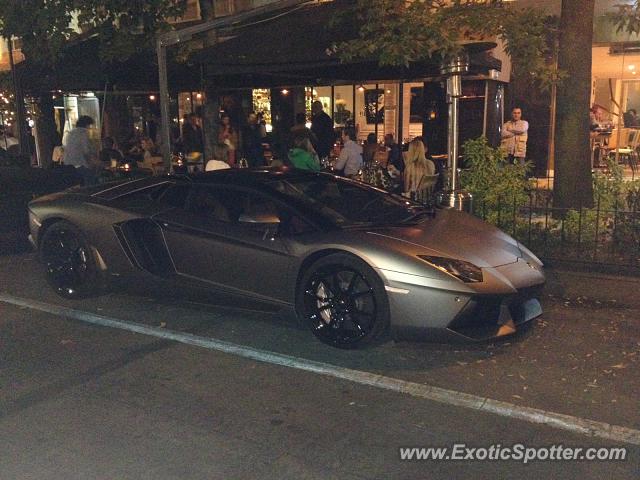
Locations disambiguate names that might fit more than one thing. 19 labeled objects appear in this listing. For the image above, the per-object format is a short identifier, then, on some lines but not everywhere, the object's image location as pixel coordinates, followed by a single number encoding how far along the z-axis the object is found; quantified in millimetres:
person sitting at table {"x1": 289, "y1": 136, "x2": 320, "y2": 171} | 9367
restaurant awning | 8828
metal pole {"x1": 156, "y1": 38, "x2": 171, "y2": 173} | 9023
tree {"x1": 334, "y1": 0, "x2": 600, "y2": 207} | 7836
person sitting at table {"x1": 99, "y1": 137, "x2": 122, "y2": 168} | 12625
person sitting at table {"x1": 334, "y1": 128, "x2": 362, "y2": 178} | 10383
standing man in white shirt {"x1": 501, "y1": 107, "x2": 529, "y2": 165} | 13086
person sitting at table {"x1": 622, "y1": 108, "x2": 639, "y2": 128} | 14547
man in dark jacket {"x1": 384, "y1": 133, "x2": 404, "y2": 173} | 11164
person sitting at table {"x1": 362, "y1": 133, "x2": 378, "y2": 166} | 11977
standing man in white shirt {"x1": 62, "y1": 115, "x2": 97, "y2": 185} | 10656
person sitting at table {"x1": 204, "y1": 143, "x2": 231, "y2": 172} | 10438
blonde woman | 9805
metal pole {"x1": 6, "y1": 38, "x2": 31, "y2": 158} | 11617
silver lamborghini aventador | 4582
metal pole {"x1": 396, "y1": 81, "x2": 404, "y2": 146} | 14203
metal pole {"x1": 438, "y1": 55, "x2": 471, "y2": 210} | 7520
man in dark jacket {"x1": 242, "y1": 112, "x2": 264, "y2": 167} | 12070
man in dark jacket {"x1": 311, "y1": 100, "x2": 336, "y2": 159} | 12633
